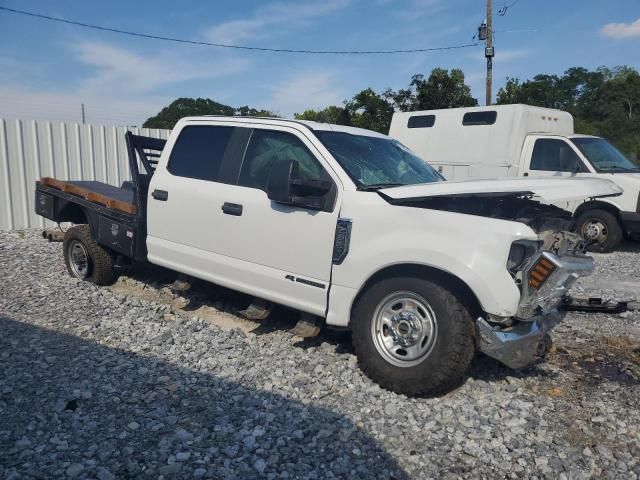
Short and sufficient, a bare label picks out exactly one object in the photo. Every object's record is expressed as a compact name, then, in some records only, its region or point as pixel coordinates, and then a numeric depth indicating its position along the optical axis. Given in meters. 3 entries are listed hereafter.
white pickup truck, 3.51
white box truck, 9.39
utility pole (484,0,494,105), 20.47
